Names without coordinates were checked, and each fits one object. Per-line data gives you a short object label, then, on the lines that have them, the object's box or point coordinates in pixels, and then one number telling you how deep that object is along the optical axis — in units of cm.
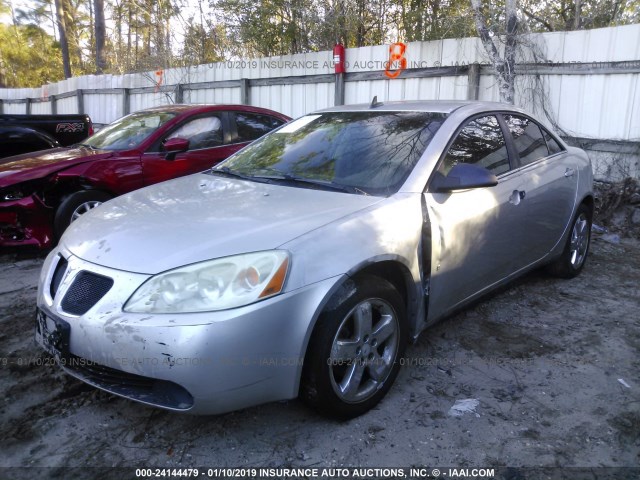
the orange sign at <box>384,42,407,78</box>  848
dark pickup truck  740
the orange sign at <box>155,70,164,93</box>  1386
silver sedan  229
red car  533
